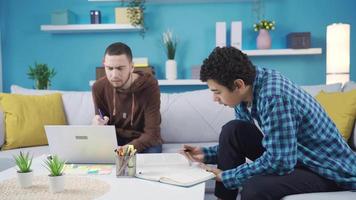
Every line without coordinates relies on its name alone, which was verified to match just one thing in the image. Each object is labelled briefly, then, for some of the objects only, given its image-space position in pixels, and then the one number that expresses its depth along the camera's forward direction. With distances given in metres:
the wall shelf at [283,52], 3.34
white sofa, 2.52
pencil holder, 1.28
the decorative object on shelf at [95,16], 3.51
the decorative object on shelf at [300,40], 3.34
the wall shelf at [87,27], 3.43
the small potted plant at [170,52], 3.43
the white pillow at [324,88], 2.52
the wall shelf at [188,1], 3.50
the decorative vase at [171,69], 3.42
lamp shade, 3.11
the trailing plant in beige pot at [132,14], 3.41
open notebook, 1.19
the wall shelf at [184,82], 3.41
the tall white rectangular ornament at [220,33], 3.37
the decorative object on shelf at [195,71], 3.44
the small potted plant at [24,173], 1.16
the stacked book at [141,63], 3.41
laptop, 1.39
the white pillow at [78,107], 2.62
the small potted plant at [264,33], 3.36
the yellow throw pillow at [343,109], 2.19
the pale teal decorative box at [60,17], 3.48
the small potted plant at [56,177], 1.10
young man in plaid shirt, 1.22
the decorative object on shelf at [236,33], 3.37
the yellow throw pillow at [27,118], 2.36
